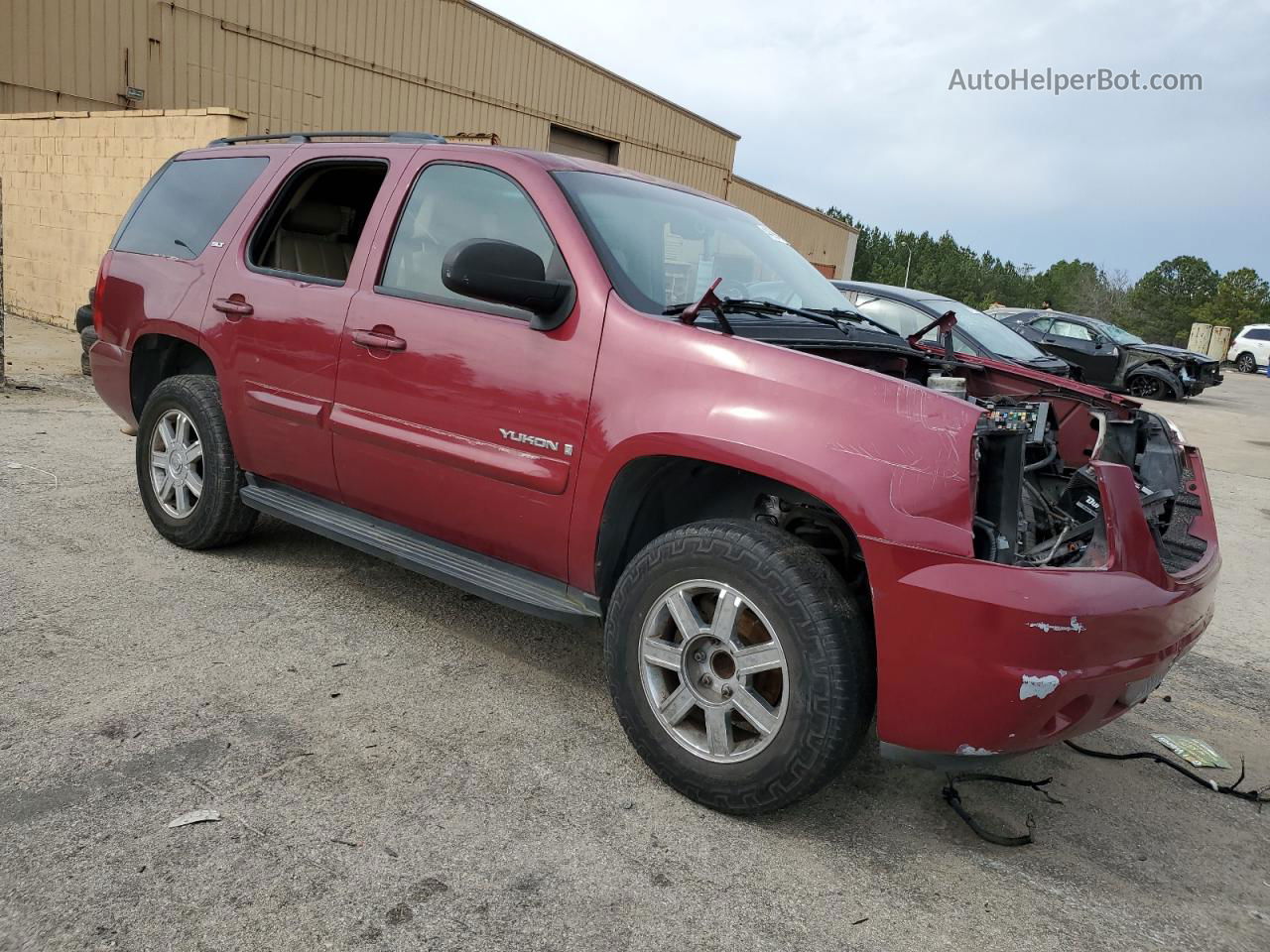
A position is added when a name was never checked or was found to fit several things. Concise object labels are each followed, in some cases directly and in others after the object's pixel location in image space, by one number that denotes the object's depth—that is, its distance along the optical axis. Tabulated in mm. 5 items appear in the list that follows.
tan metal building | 13586
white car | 34844
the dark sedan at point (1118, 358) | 18578
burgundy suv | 2395
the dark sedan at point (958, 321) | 8781
